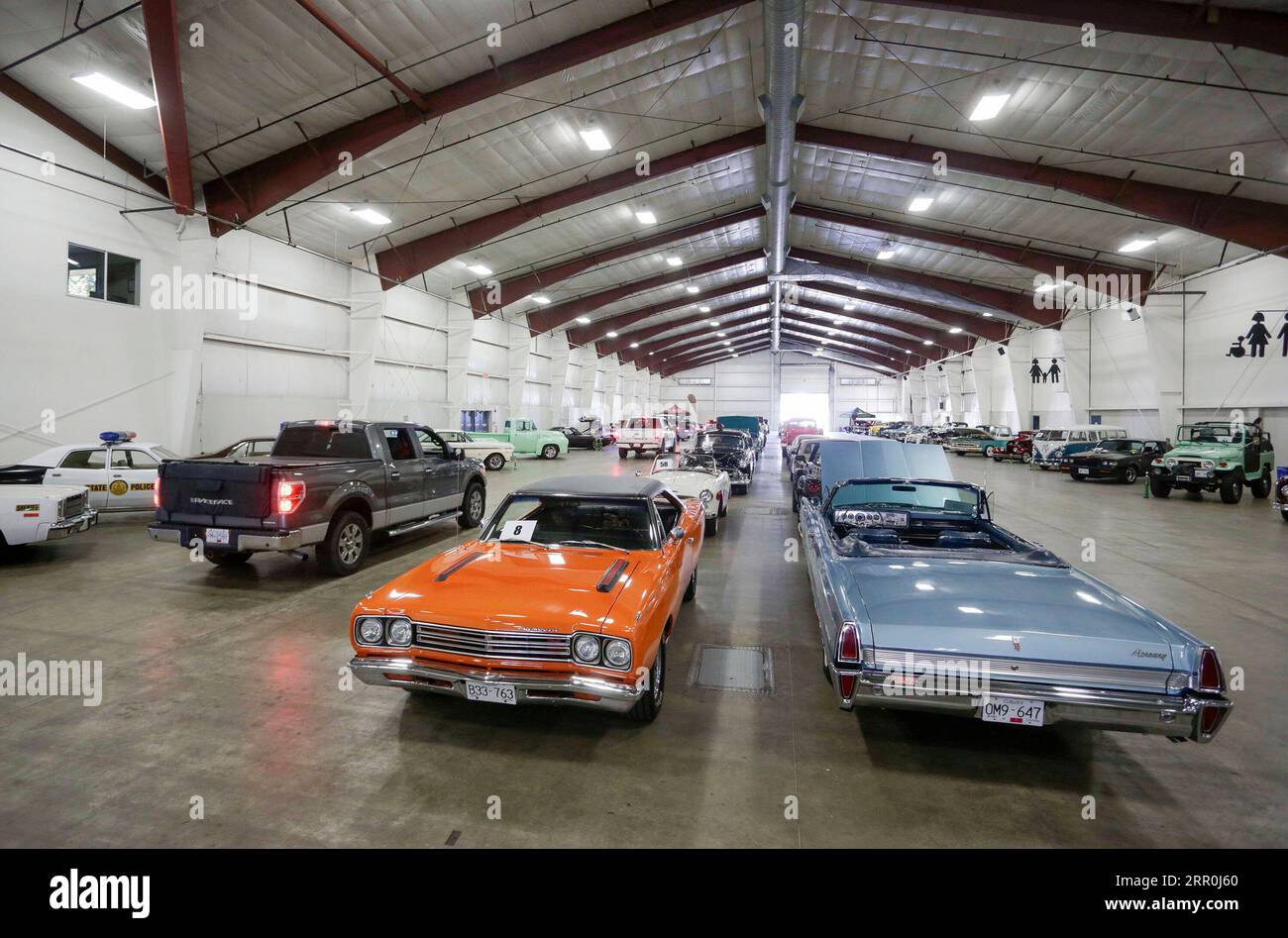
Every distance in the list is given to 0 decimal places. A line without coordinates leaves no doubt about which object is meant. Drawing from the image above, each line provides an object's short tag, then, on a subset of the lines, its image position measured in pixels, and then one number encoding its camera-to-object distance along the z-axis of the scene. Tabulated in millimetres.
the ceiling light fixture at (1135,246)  17875
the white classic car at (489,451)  20506
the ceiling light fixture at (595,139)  14375
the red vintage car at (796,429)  28686
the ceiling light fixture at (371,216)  16375
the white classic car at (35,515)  7074
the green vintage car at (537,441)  26280
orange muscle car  3209
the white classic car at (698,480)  9578
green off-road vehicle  14297
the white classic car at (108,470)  9680
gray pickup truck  6266
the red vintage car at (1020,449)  27859
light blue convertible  2850
